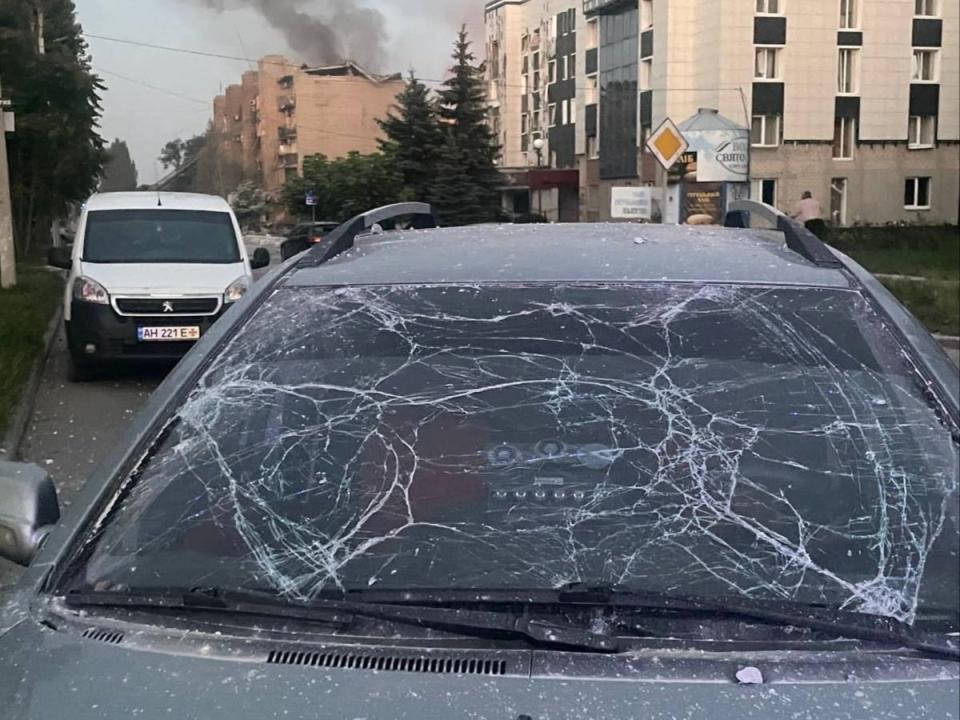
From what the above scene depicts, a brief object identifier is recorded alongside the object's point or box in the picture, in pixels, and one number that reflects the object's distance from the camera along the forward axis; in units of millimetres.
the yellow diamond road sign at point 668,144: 17672
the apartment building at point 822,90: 44250
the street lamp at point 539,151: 59856
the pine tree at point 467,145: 47438
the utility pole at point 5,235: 17156
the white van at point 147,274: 10844
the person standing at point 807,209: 20073
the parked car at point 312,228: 31984
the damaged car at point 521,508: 1688
